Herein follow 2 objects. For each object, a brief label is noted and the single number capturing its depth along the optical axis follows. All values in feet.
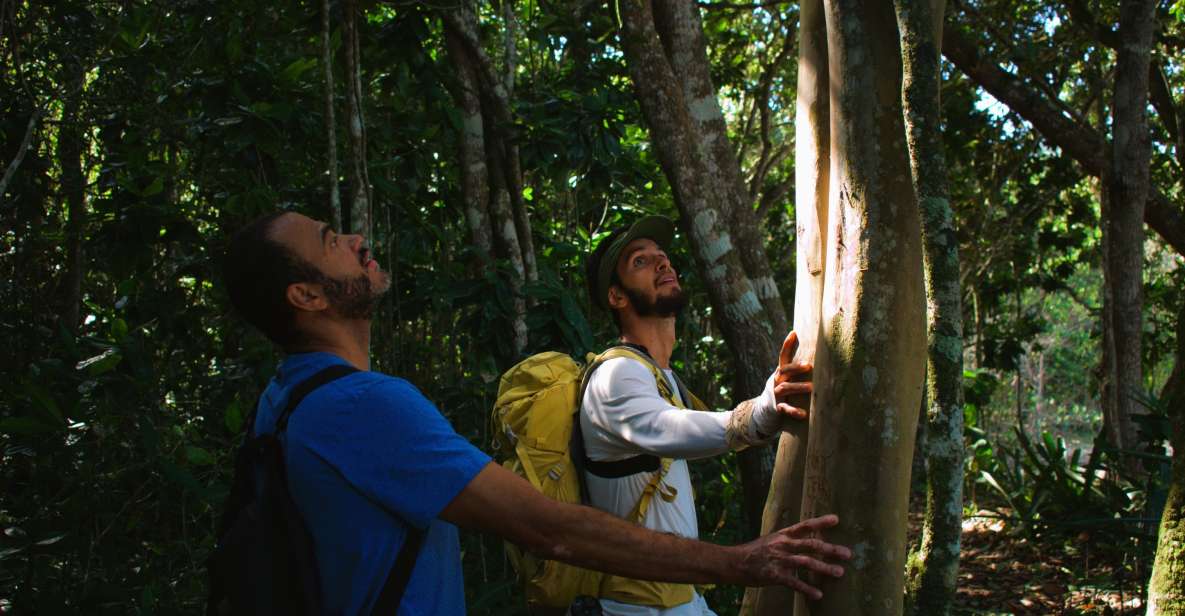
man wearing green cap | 7.29
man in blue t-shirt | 5.46
